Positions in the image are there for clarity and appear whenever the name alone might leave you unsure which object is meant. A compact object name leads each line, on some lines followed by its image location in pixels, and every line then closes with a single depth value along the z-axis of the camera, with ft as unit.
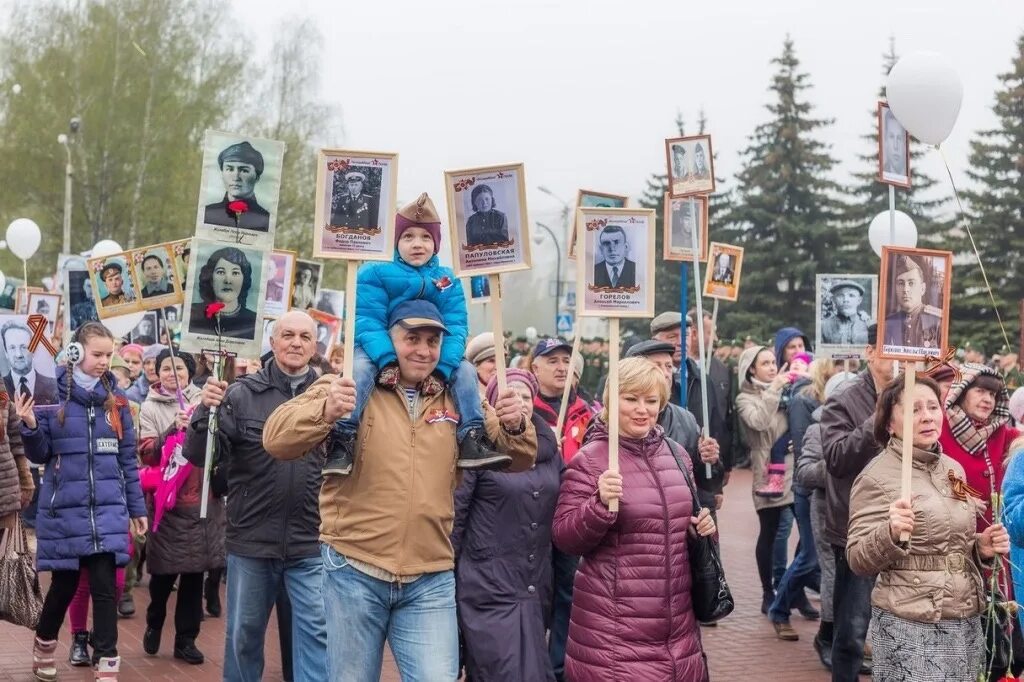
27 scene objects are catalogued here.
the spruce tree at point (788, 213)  141.08
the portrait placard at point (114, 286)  29.04
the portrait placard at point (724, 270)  38.78
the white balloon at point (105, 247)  59.38
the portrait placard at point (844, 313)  32.96
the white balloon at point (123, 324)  40.88
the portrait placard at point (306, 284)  44.78
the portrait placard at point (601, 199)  27.09
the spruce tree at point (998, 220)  122.62
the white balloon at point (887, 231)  37.81
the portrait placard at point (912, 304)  18.57
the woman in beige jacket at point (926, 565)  18.07
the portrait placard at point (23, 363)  29.37
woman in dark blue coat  18.28
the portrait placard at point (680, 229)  31.19
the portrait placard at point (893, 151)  27.63
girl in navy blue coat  24.63
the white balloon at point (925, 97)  25.88
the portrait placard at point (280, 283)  37.22
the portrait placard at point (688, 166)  30.89
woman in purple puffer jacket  17.37
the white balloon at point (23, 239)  62.87
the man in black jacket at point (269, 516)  21.39
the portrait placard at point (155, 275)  28.48
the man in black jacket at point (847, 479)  21.97
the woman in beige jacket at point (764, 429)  32.24
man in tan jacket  16.01
